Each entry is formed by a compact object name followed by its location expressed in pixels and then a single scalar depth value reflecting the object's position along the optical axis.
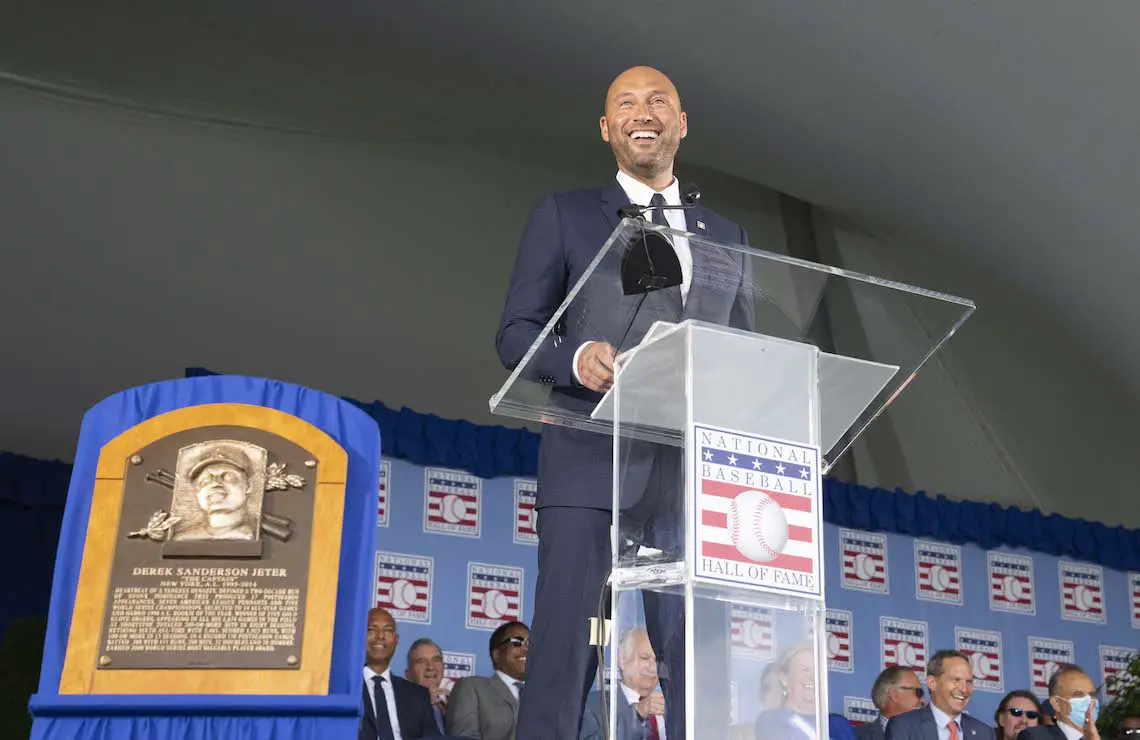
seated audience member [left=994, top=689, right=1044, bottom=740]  5.39
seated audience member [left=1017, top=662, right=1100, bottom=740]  4.82
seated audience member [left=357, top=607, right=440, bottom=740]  4.64
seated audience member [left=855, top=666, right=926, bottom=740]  5.47
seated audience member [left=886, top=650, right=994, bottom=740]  4.96
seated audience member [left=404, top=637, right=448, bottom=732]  5.14
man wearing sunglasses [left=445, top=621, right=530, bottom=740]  4.80
